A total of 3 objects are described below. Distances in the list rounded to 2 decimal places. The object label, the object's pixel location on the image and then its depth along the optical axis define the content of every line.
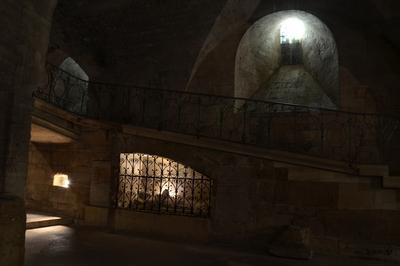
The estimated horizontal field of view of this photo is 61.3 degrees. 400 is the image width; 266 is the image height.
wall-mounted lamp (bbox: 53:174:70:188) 7.26
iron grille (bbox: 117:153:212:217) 6.45
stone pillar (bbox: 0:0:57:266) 2.72
